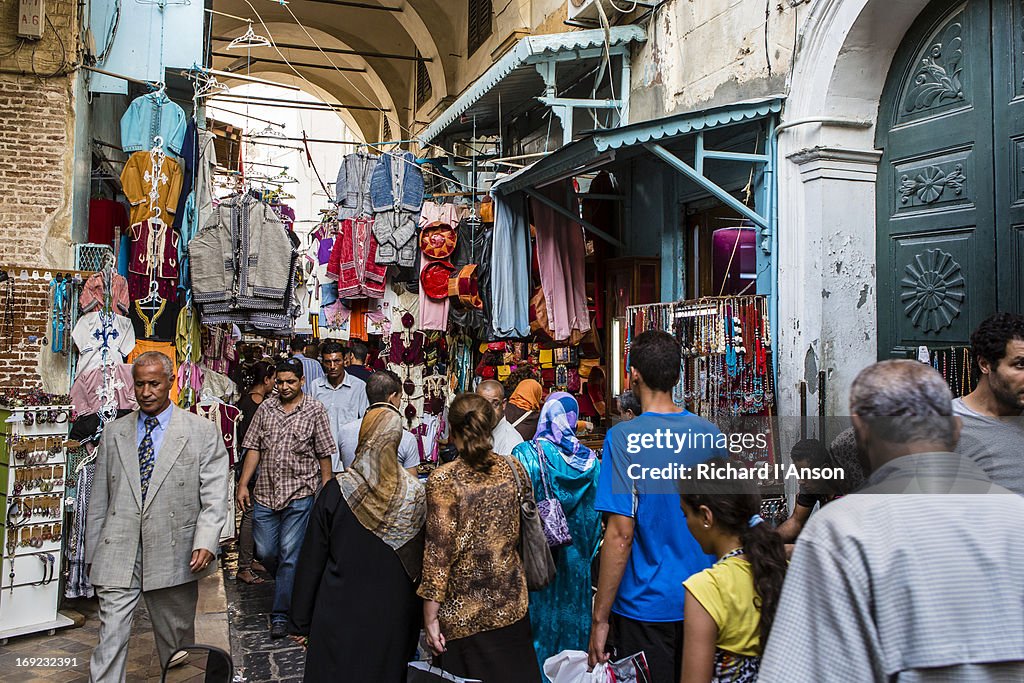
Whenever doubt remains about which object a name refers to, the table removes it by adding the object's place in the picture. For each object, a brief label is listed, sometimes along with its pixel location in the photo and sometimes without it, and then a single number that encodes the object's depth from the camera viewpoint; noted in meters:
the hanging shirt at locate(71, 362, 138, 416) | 7.09
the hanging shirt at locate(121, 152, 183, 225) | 7.58
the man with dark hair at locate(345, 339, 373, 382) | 8.54
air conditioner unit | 8.52
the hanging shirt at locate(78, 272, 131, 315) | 7.13
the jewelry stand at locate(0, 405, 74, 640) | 5.73
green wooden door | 4.58
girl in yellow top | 2.16
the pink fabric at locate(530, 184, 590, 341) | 8.26
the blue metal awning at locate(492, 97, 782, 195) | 5.69
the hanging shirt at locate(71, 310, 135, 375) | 7.16
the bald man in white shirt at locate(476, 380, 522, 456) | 5.06
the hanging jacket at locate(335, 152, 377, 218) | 10.08
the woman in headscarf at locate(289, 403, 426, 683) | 3.71
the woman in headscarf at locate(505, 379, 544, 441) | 6.35
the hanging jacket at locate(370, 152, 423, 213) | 9.84
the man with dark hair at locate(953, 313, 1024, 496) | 2.75
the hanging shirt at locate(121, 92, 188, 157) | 7.70
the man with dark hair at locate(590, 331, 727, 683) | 3.13
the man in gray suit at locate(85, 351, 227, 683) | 4.19
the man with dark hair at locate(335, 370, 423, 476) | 5.48
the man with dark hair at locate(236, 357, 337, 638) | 6.03
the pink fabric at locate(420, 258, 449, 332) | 9.55
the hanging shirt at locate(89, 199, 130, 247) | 8.64
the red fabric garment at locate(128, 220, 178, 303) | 7.55
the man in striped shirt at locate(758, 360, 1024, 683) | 1.48
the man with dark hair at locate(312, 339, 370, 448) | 7.49
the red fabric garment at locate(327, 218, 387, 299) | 9.67
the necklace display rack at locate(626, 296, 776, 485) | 5.78
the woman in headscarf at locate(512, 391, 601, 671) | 4.44
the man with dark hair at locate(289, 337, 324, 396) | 9.25
